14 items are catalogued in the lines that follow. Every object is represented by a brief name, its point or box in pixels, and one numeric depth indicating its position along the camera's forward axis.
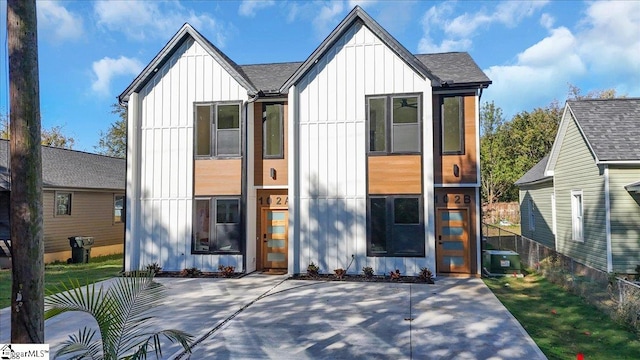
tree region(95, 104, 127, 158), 40.06
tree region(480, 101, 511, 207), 36.00
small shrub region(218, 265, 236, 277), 11.62
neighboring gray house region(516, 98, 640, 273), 10.99
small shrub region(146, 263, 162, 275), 12.11
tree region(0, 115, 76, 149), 38.41
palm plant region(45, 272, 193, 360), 3.61
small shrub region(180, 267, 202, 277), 11.88
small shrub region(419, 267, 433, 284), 10.72
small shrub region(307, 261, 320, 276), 11.44
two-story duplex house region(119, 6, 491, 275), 11.41
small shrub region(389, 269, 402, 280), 10.88
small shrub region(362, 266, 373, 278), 11.17
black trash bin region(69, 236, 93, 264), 15.67
